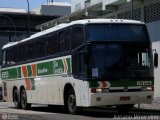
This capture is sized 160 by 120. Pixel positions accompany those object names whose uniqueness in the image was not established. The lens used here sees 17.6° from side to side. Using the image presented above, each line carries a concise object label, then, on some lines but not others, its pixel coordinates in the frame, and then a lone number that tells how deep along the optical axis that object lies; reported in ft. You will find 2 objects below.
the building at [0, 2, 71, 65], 218.59
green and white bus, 61.21
